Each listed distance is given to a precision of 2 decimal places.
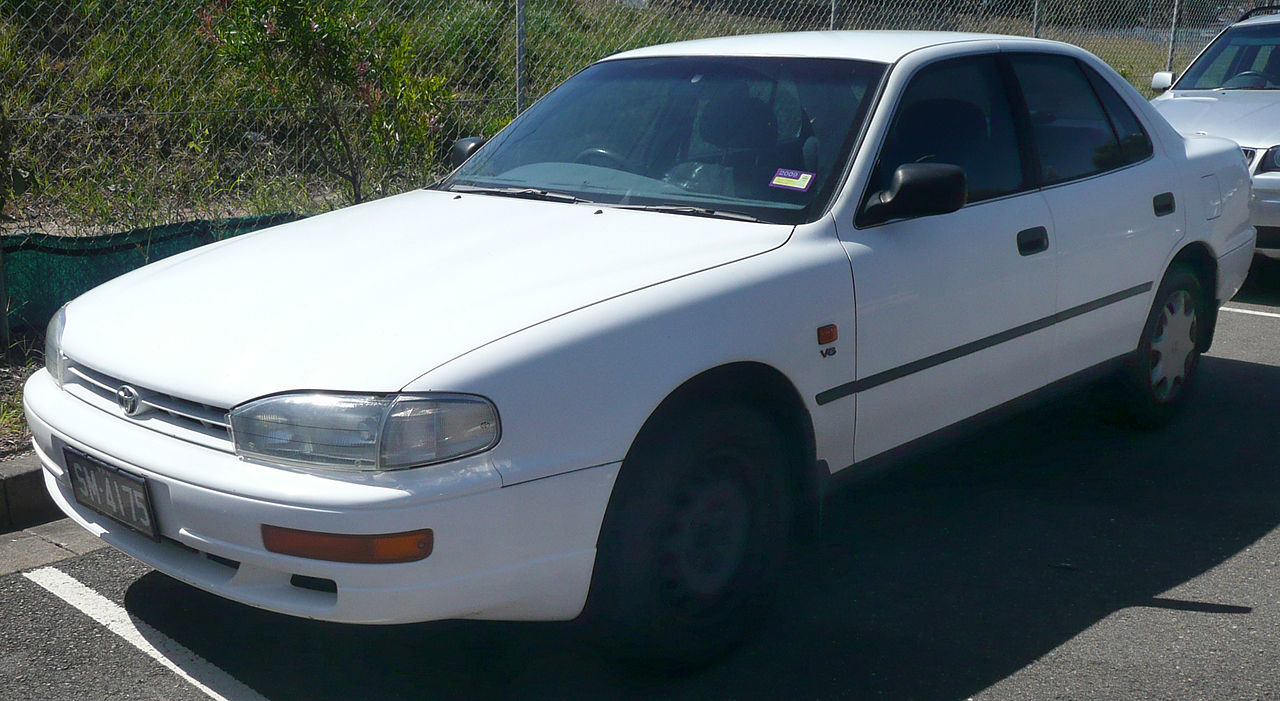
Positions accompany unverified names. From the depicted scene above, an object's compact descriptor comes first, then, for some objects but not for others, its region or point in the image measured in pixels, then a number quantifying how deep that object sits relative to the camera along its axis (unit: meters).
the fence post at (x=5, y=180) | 5.13
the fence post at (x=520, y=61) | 7.32
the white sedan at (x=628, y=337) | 2.57
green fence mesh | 5.41
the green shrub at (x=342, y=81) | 6.20
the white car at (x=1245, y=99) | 7.61
